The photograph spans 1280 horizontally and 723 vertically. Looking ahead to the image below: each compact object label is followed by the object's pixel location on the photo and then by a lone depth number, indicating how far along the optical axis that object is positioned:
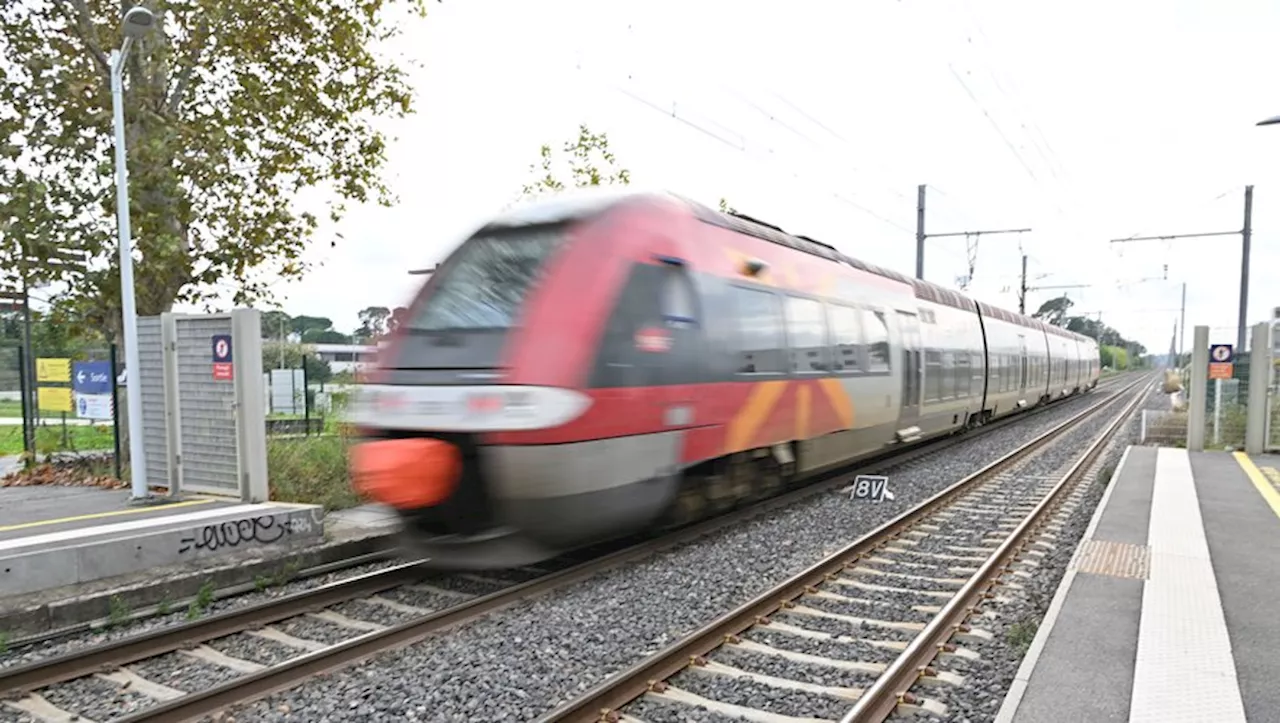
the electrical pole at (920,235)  24.24
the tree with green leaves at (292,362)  16.33
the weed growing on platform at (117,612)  5.39
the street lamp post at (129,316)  8.09
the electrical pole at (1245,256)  26.14
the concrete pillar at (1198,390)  14.18
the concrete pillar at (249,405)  8.02
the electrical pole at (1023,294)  39.66
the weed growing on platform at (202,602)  5.62
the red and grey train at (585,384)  5.69
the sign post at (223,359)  8.23
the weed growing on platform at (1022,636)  4.77
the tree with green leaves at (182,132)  9.48
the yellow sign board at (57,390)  11.49
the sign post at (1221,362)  14.20
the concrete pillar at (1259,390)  13.16
